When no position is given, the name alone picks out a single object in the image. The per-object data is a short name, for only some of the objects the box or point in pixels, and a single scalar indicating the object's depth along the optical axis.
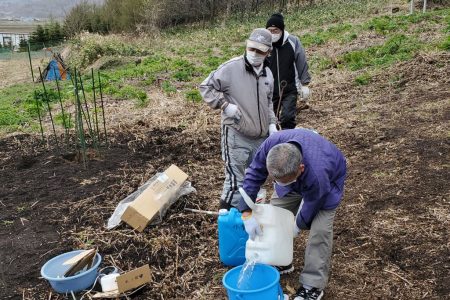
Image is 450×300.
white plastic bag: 3.75
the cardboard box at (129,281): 2.84
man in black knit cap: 4.09
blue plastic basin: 2.86
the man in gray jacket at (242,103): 3.32
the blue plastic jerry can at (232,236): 3.02
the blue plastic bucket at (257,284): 2.30
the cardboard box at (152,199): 3.58
